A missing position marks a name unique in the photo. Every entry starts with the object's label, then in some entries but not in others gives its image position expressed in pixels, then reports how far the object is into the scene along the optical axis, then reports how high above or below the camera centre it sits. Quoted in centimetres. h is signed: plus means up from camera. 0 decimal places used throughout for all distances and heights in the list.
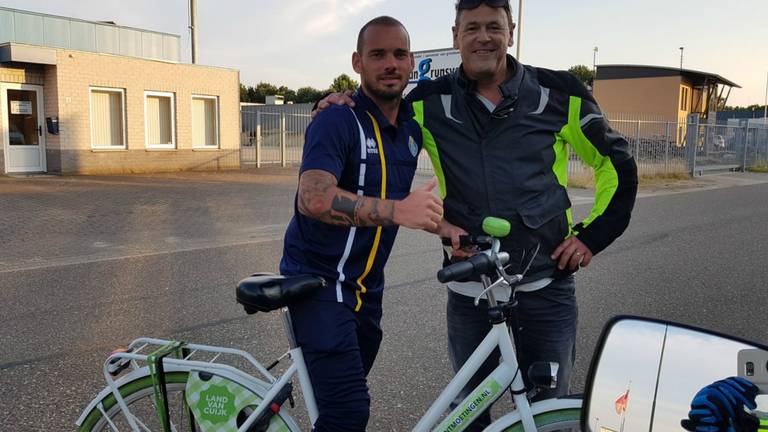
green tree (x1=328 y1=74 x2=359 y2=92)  6066 +577
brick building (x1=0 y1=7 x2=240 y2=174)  1773 +93
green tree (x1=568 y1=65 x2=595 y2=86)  8165 +936
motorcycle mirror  112 -40
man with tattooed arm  204 -23
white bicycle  202 -85
